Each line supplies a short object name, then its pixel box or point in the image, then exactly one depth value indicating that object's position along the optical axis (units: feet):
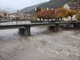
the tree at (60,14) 133.60
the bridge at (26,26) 70.44
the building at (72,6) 164.51
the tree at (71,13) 127.80
